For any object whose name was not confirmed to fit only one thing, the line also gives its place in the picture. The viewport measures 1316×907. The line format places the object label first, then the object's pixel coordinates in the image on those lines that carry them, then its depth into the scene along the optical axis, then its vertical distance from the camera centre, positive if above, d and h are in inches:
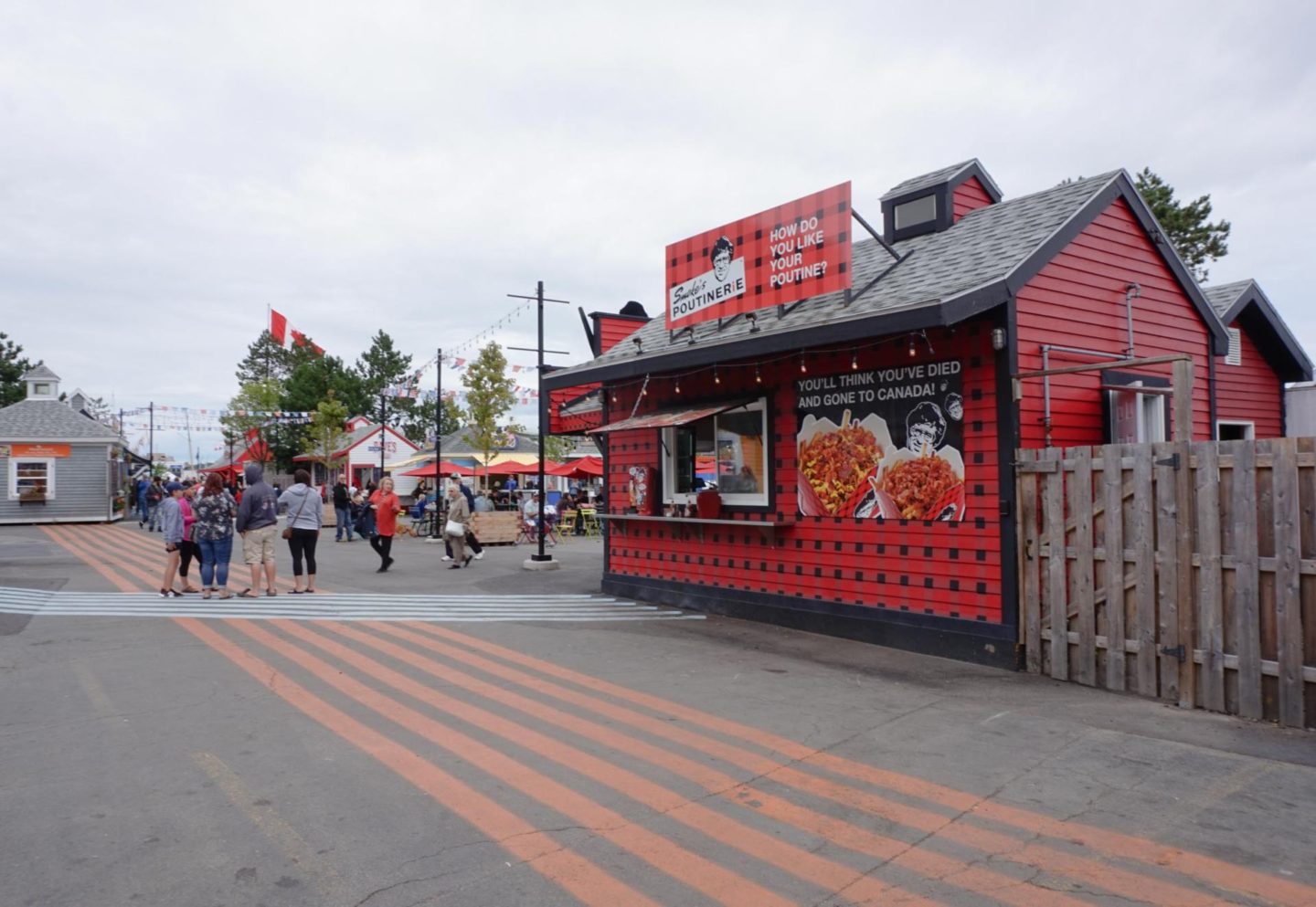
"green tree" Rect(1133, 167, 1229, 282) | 1159.6 +318.1
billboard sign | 352.2 +93.9
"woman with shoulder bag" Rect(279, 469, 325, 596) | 495.2 -23.8
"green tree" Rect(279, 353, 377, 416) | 2395.4 +261.0
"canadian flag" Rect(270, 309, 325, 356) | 1380.4 +234.9
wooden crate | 861.8 -50.6
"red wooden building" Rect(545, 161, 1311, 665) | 304.2 +26.6
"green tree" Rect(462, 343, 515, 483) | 1116.5 +109.9
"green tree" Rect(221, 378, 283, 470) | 2098.4 +187.2
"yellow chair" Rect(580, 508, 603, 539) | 1052.5 -60.0
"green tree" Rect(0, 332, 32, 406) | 2187.5 +276.7
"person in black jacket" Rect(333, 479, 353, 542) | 927.7 -31.3
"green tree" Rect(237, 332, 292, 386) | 3634.4 +494.5
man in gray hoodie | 476.1 -23.2
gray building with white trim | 1218.6 +20.9
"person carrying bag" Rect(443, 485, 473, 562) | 646.5 -35.1
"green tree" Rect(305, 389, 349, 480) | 1828.2 +105.1
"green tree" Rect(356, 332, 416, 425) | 2802.7 +365.4
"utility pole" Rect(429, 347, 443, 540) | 943.5 +88.6
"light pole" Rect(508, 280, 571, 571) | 625.9 -62.0
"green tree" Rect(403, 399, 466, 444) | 2914.6 +188.8
